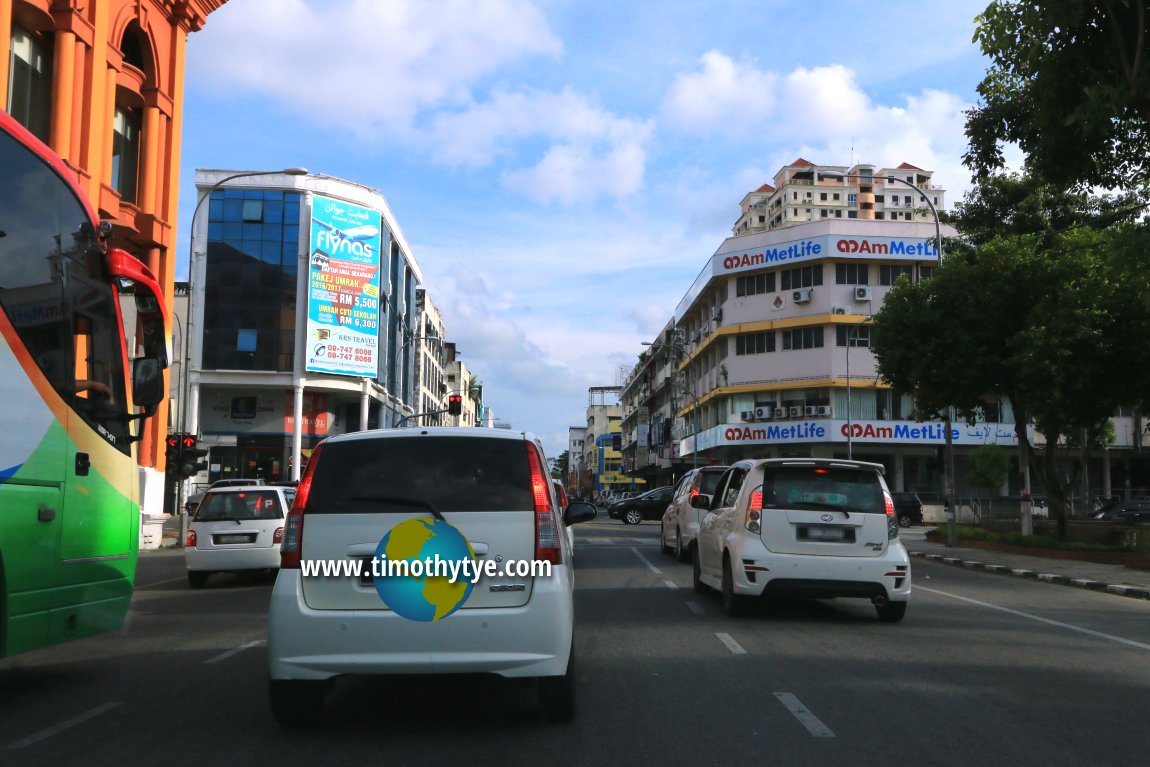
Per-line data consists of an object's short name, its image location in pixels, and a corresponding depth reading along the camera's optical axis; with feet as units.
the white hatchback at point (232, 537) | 52.26
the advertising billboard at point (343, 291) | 189.57
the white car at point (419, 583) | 19.22
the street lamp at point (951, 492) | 89.14
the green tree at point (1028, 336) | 72.13
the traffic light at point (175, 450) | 80.23
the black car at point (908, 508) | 157.48
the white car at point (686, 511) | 61.72
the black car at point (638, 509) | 145.59
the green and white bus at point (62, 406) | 21.47
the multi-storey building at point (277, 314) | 189.78
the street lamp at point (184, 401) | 87.94
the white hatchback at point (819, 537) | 34.96
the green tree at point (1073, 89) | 32.12
